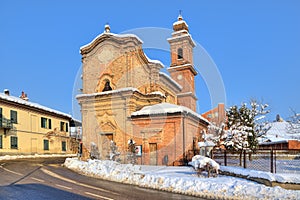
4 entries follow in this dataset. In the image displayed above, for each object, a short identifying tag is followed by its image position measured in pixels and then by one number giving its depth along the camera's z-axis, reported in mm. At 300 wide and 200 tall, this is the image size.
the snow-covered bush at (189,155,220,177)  13531
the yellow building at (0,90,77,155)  29312
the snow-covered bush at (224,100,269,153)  22062
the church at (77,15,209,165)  22844
